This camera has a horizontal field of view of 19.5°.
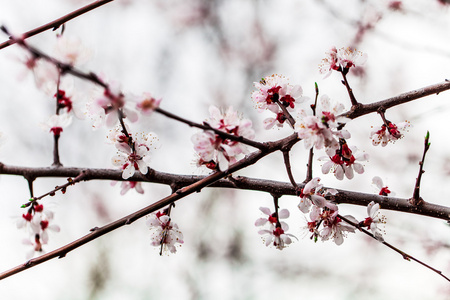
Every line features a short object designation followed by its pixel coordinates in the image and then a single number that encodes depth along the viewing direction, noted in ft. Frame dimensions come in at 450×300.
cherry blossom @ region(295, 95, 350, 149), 2.52
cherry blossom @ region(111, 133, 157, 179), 2.61
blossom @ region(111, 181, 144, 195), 2.70
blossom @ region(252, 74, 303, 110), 2.72
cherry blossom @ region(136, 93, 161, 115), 2.39
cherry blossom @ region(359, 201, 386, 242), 2.65
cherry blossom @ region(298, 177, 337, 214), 2.59
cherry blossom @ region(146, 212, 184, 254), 2.73
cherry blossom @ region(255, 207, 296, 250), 2.73
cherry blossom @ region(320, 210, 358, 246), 2.69
